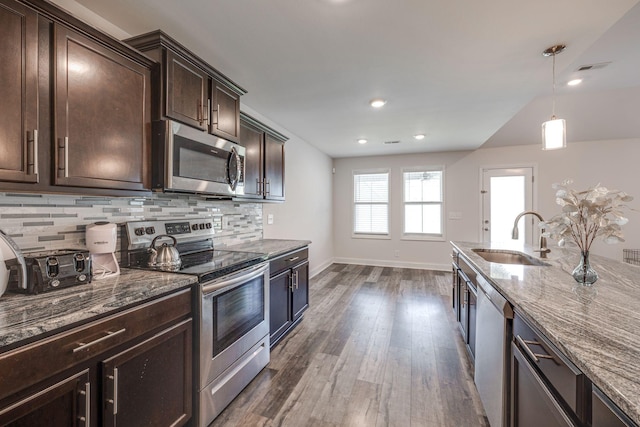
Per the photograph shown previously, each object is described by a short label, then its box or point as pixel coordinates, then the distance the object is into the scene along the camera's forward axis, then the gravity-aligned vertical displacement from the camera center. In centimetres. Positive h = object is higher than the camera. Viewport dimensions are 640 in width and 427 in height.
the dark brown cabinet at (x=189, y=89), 168 +82
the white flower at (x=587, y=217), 135 -3
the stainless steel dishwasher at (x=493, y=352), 137 -78
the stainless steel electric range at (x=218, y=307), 159 -62
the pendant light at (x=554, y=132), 210 +60
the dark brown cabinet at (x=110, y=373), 88 -61
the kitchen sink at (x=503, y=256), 251 -42
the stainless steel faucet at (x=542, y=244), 220 -26
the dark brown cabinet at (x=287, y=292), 250 -80
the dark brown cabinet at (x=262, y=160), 261 +53
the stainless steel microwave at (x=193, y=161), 167 +34
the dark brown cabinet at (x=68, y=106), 110 +49
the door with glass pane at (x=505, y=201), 525 +19
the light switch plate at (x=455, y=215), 565 -8
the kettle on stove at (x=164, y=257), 175 -29
